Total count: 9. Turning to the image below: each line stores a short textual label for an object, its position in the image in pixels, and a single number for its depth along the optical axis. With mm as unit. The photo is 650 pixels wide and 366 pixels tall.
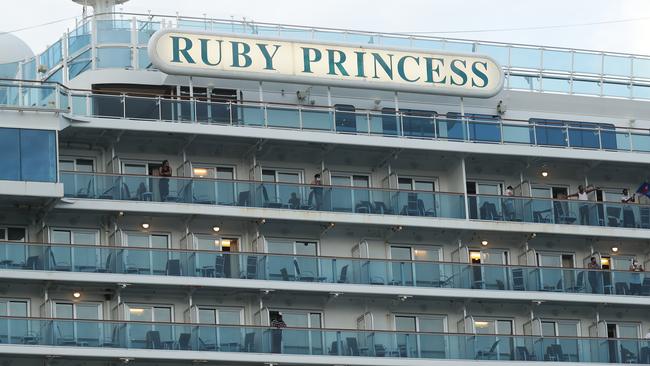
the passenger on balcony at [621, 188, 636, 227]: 71625
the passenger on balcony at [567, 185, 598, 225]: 71000
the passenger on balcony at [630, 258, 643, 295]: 70562
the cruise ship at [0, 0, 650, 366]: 63844
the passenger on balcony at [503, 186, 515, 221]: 69938
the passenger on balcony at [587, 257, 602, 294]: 70250
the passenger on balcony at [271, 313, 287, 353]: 64812
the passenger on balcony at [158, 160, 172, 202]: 65500
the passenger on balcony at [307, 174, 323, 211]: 67312
